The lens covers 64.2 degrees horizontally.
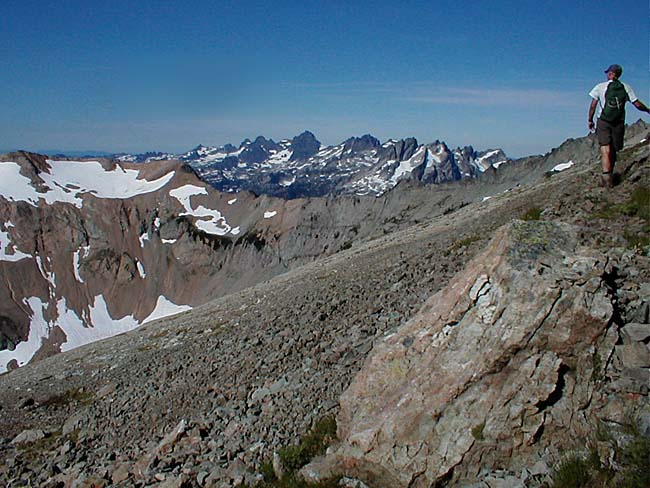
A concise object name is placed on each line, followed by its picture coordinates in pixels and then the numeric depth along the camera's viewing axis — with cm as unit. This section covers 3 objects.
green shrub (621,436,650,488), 679
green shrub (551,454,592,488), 721
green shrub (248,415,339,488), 1014
